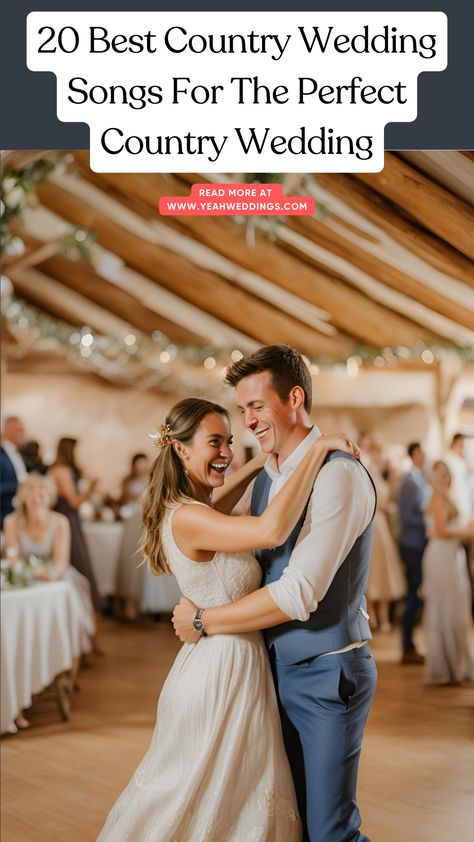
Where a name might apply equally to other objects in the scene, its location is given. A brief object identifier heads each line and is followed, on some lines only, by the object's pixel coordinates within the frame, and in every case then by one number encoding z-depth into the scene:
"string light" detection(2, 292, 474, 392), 7.34
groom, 1.91
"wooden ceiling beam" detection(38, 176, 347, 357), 3.83
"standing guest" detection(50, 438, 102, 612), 5.72
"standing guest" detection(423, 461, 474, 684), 4.51
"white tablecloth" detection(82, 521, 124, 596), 7.04
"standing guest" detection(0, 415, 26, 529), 4.80
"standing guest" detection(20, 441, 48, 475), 6.33
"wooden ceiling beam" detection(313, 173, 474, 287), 2.39
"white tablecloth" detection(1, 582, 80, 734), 3.77
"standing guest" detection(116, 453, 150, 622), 6.82
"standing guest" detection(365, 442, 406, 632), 6.31
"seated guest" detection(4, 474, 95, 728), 4.69
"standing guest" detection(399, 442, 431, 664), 5.79
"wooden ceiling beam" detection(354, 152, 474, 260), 2.32
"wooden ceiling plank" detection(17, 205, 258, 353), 5.33
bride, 1.97
